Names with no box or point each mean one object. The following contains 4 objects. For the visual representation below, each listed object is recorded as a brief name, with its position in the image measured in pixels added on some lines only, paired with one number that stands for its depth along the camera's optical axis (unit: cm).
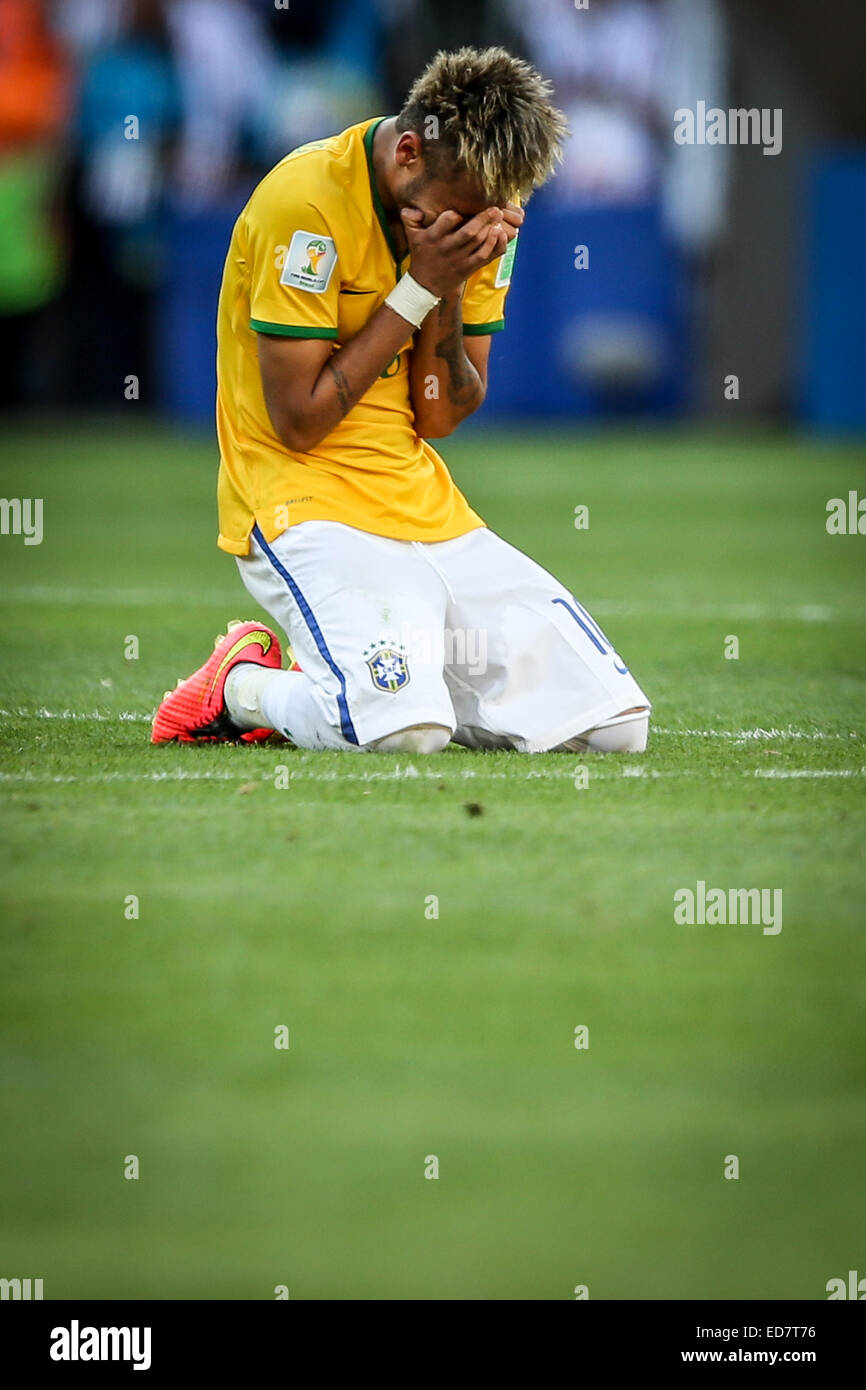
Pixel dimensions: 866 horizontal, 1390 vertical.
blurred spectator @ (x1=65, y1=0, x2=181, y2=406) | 1725
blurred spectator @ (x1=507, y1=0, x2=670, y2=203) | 1798
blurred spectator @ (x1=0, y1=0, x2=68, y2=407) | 1675
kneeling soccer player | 479
